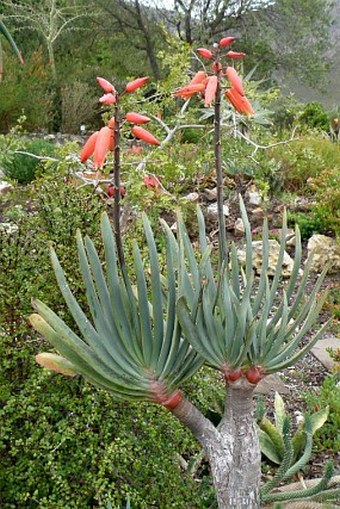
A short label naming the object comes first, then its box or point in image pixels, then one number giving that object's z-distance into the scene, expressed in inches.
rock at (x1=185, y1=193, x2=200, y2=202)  260.1
